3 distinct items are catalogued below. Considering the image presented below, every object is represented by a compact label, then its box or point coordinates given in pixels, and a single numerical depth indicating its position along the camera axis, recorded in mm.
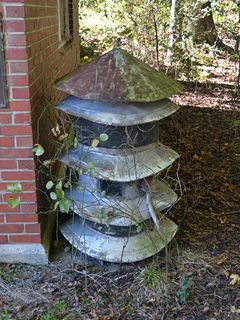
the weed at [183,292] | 2123
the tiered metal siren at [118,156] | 2163
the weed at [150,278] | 2208
